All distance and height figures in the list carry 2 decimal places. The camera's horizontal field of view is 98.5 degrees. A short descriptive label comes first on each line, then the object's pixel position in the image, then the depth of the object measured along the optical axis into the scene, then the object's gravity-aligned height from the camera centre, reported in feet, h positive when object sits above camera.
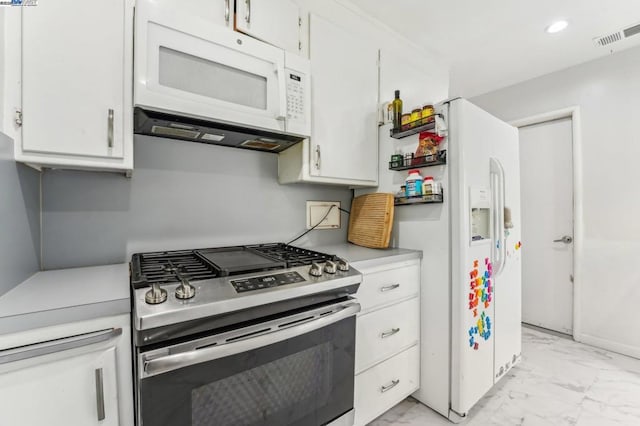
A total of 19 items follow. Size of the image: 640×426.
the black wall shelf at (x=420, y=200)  5.01 +0.27
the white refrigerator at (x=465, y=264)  4.87 -0.95
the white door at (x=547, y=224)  8.60 -0.32
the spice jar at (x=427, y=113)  5.07 +1.88
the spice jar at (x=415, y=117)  5.26 +1.87
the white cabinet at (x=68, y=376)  2.18 -1.38
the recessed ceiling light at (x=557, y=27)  6.58 +4.56
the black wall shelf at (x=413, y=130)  5.03 +1.64
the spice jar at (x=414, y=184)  5.23 +0.58
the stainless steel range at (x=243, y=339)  2.44 -1.27
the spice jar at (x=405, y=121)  5.47 +1.87
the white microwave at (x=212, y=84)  3.39 +1.85
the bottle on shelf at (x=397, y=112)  5.66 +2.14
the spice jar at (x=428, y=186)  5.04 +0.52
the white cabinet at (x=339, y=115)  5.10 +1.99
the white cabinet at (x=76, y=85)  2.96 +1.49
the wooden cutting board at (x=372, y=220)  5.58 -0.13
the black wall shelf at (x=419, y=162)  4.99 +1.01
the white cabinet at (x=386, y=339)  4.55 -2.22
